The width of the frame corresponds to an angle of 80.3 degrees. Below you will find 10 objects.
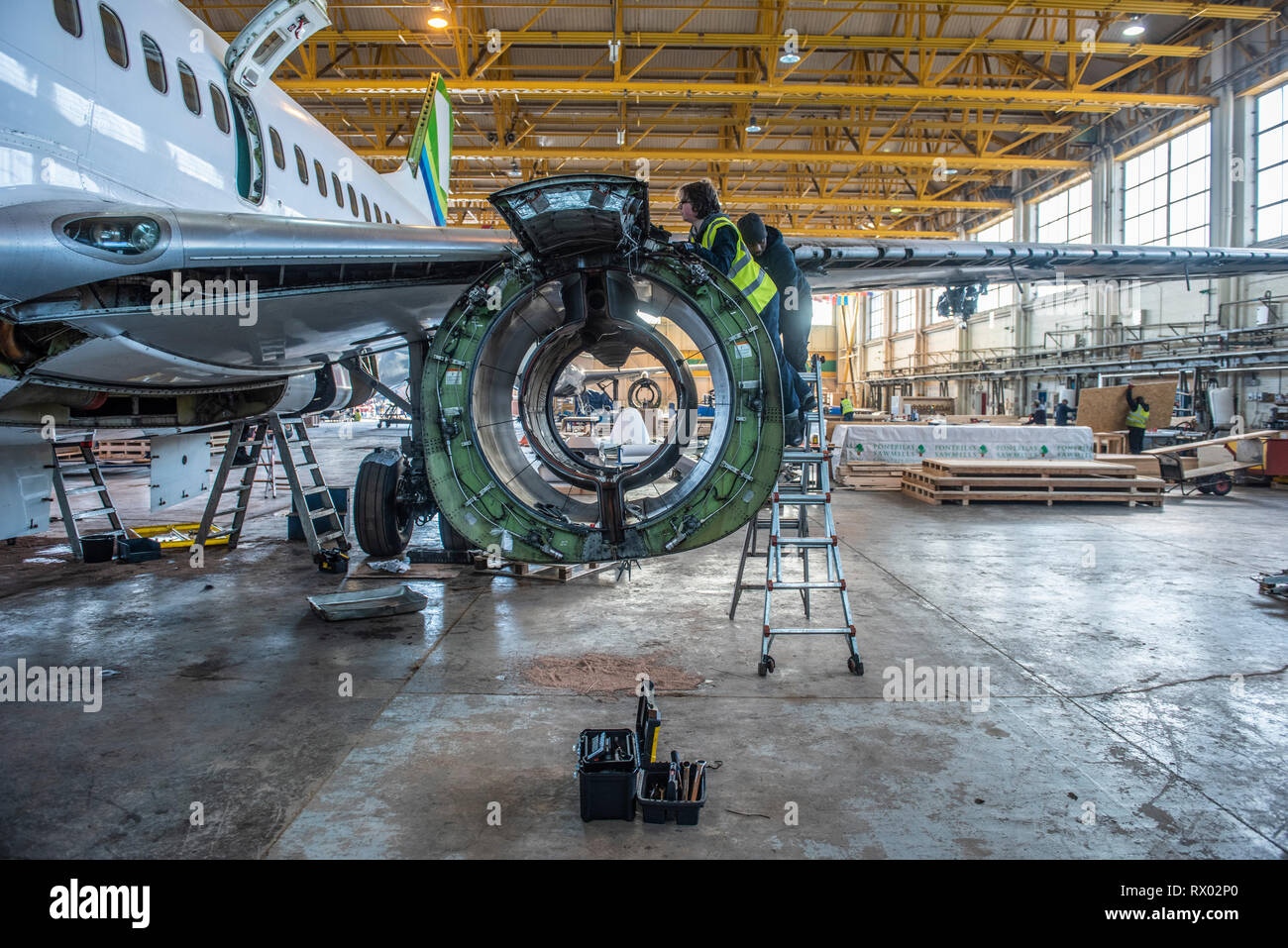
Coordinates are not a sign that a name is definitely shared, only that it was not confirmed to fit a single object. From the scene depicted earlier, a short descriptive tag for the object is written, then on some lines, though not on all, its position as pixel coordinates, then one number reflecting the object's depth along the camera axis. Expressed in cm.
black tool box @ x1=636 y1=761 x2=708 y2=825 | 260
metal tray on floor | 527
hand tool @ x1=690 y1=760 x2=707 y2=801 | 267
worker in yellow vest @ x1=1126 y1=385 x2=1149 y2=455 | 1543
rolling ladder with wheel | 414
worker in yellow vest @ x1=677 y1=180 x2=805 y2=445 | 354
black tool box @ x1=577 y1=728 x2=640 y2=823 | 261
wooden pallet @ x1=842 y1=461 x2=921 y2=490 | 1401
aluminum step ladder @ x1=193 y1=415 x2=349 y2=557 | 719
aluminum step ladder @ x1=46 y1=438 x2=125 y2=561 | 727
